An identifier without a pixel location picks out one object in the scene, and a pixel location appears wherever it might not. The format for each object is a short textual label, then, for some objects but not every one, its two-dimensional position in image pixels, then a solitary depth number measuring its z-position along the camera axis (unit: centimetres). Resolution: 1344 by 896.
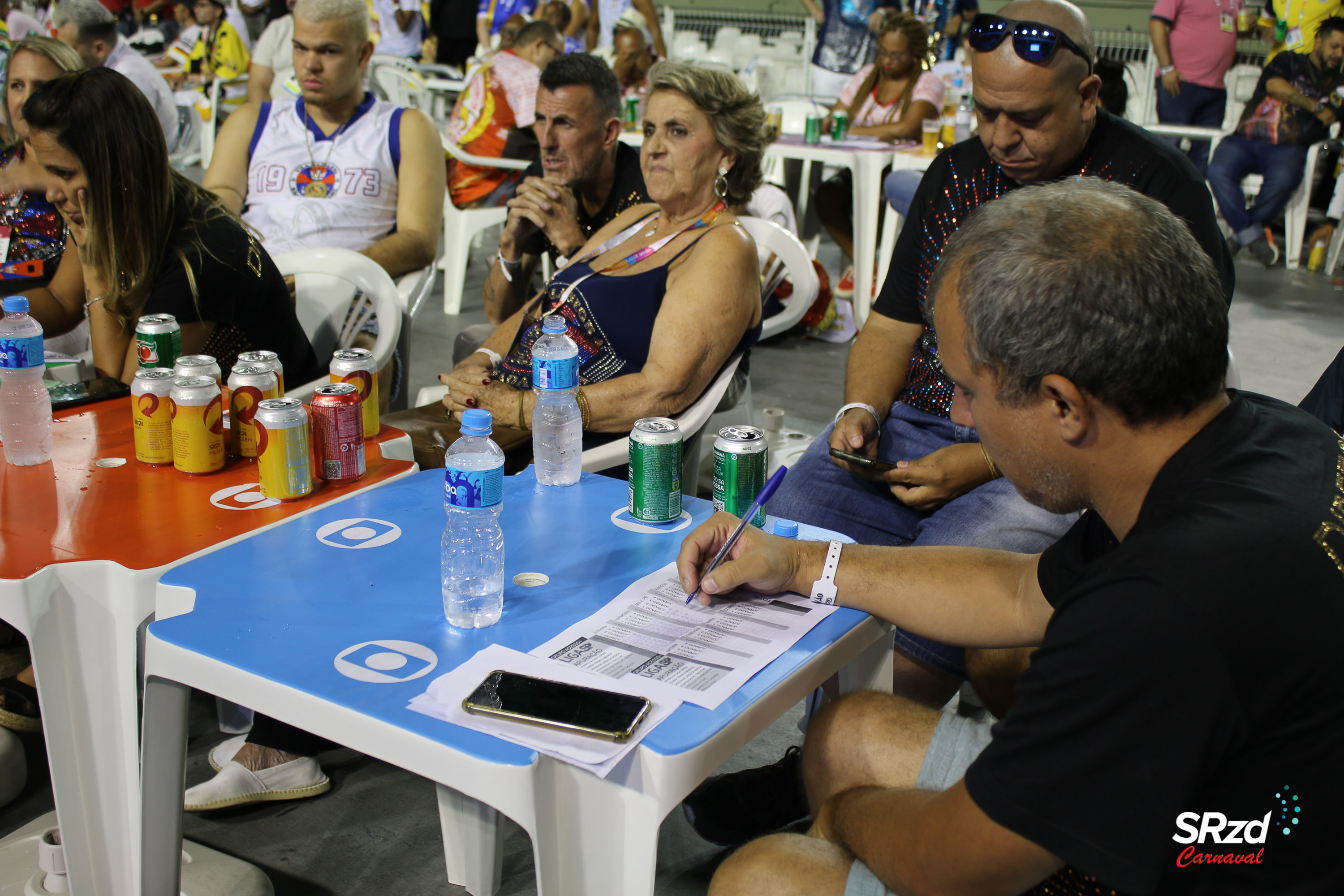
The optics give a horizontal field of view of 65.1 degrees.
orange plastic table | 142
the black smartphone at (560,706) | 108
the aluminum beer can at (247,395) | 175
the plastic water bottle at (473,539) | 131
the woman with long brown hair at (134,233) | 211
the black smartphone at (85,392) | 202
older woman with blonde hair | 222
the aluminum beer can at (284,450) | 161
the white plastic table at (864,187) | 509
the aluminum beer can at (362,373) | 185
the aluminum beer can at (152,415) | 173
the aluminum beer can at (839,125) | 549
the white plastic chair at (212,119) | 669
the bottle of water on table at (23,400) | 177
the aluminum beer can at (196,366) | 173
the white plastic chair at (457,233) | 529
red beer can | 169
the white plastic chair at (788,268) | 295
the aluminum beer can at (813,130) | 538
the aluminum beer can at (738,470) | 161
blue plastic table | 107
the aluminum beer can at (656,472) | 158
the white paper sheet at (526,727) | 105
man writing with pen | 86
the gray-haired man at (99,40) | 483
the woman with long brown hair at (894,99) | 586
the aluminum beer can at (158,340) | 193
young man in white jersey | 332
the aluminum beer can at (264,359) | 179
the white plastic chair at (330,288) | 275
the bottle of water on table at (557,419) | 176
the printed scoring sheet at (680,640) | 119
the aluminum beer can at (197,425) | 170
